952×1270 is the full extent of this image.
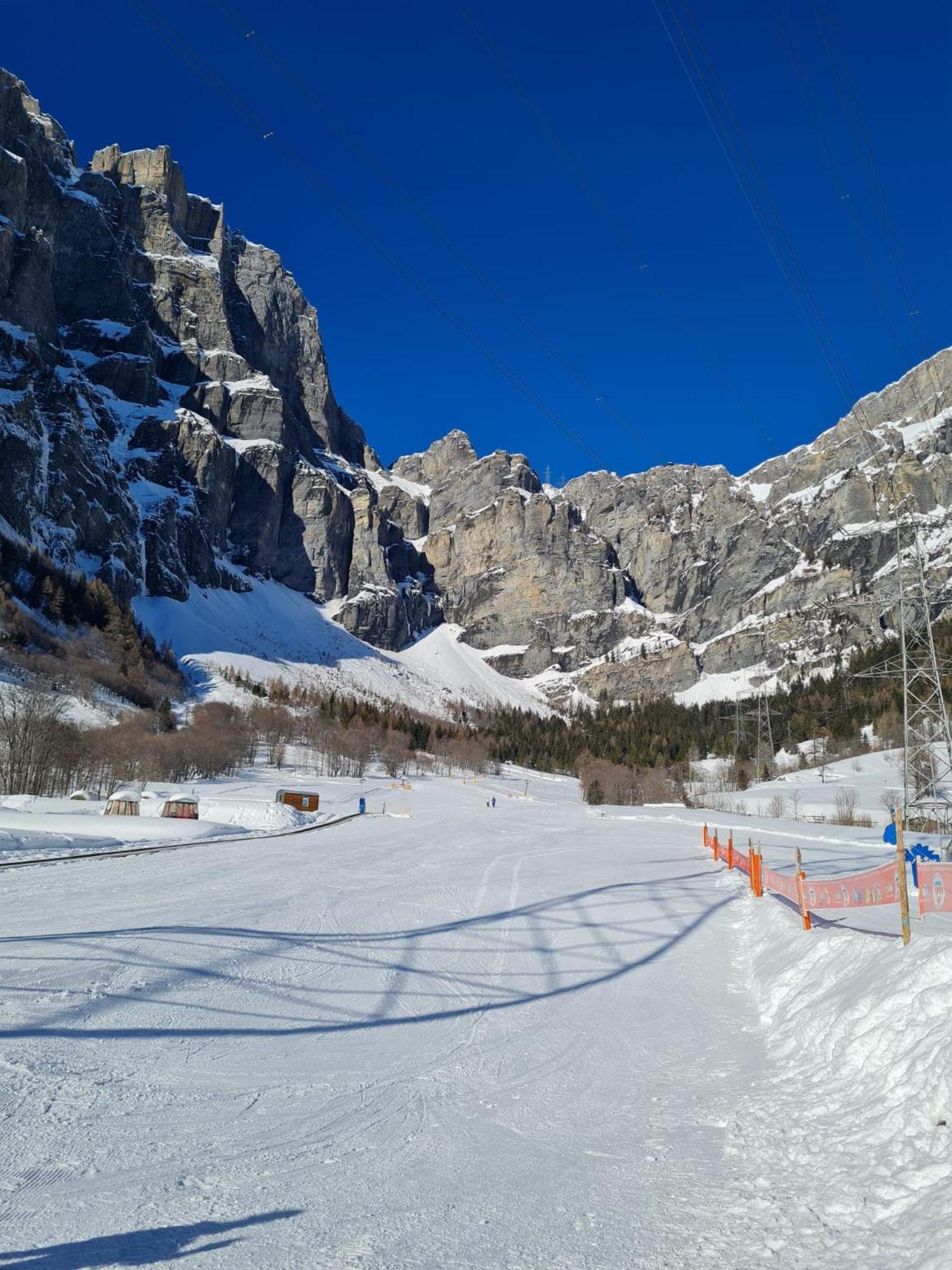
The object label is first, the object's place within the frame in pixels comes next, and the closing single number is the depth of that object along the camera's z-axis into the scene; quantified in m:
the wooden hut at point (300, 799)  48.84
